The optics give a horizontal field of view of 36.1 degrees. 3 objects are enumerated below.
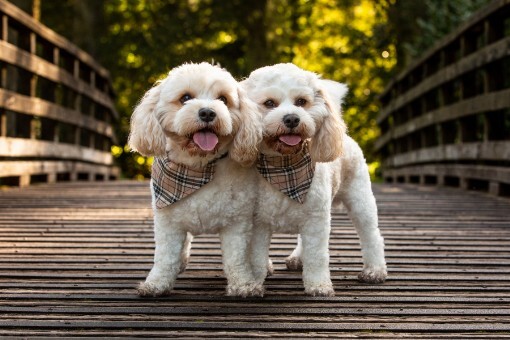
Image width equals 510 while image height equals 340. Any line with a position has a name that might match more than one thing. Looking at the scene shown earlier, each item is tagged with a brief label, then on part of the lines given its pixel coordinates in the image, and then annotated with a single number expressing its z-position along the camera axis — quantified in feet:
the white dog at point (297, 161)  11.34
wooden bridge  10.11
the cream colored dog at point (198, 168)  10.99
